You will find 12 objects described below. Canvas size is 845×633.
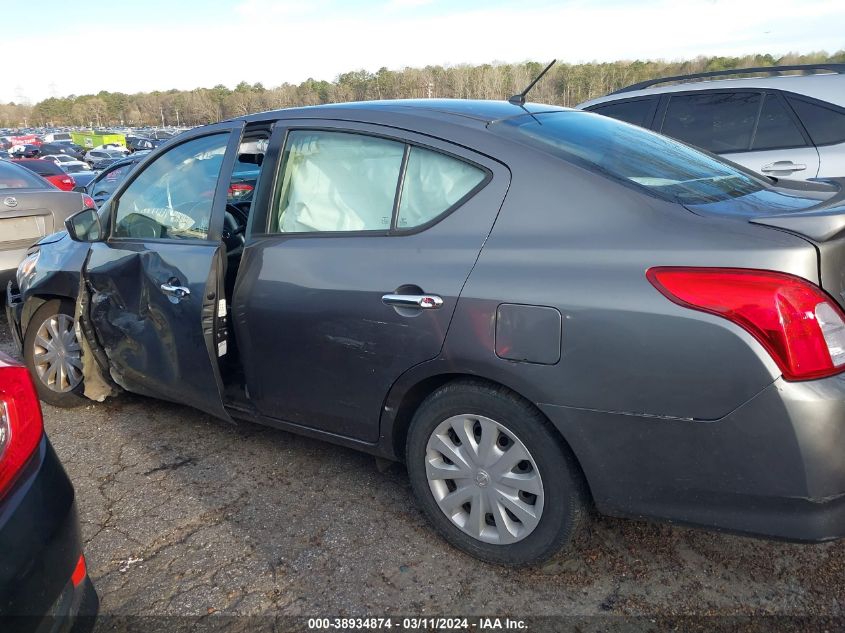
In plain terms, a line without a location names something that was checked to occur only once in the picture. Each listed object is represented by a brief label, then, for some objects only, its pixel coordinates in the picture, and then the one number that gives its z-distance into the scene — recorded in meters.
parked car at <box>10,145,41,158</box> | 35.19
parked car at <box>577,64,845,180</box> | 4.64
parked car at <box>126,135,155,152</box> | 44.36
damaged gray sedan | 1.81
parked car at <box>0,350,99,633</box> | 1.59
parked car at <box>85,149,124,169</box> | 38.23
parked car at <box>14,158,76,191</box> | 13.23
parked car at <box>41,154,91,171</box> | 28.18
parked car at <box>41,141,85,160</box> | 37.19
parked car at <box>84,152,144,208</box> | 14.38
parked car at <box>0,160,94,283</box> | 5.66
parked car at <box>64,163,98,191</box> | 17.60
